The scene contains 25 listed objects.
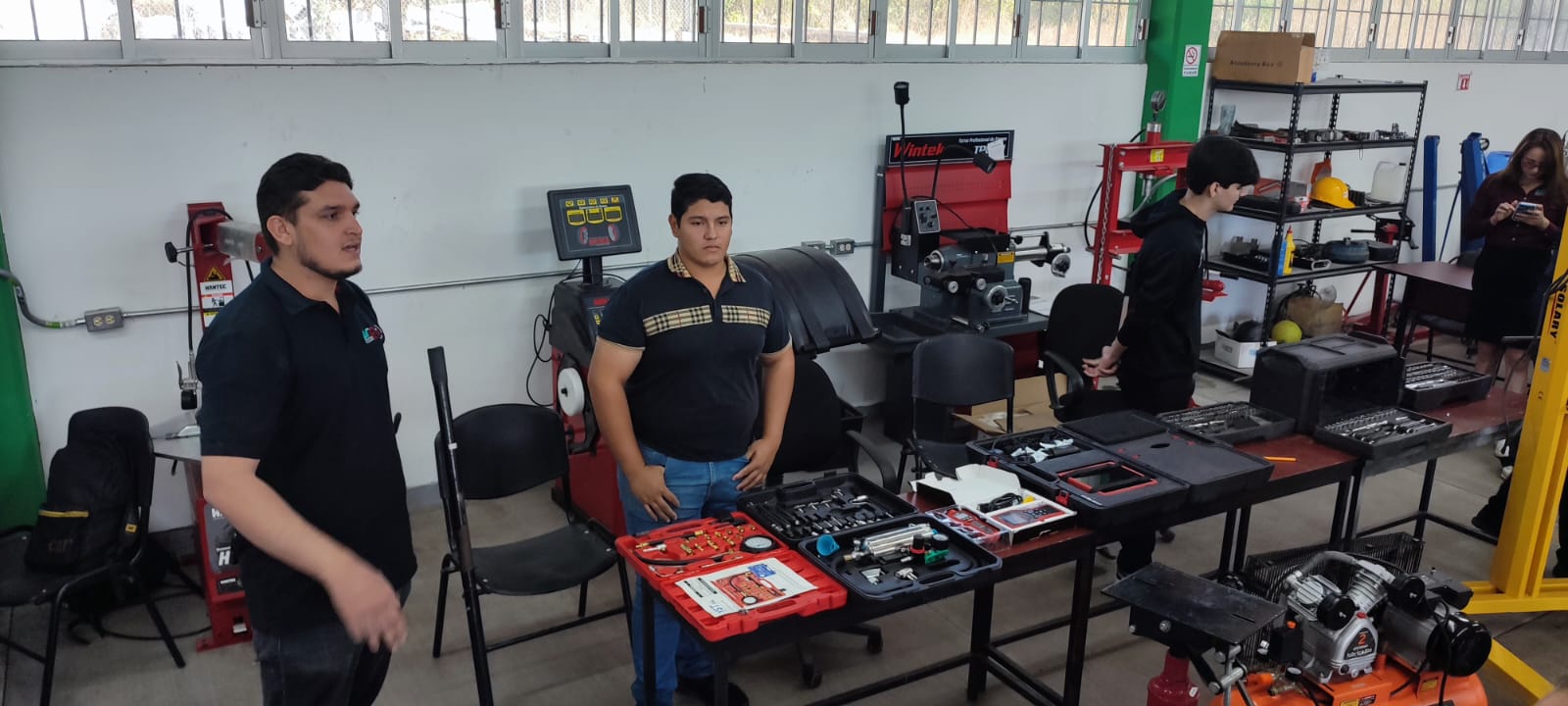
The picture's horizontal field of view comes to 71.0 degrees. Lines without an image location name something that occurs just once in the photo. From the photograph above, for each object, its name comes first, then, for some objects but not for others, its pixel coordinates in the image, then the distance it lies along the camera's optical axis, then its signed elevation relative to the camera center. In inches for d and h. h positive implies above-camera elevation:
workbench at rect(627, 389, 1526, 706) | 83.0 -40.2
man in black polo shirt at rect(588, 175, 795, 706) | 99.8 -27.9
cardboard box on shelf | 215.6 +5.5
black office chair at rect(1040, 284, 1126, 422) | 162.6 -35.4
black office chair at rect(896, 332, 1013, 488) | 142.6 -37.8
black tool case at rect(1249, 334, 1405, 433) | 120.8 -32.1
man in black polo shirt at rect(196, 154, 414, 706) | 67.3 -25.0
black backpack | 117.7 -48.0
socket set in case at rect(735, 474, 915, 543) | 94.1 -37.5
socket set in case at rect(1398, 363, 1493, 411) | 130.2 -34.6
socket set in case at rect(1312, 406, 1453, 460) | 115.8 -36.2
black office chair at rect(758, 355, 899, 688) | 135.4 -42.6
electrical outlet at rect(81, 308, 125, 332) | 136.2 -32.3
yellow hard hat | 239.6 -22.2
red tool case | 79.0 -37.9
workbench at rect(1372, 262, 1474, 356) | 208.7 -38.0
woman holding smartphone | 186.5 -24.2
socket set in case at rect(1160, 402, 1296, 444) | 117.5 -36.0
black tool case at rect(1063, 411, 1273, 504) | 104.3 -36.0
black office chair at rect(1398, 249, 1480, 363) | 213.2 -44.4
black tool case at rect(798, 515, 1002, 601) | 83.7 -37.9
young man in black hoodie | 120.0 -23.1
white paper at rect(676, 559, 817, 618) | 80.8 -38.0
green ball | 244.1 -53.0
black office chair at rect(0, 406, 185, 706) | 117.6 -48.5
